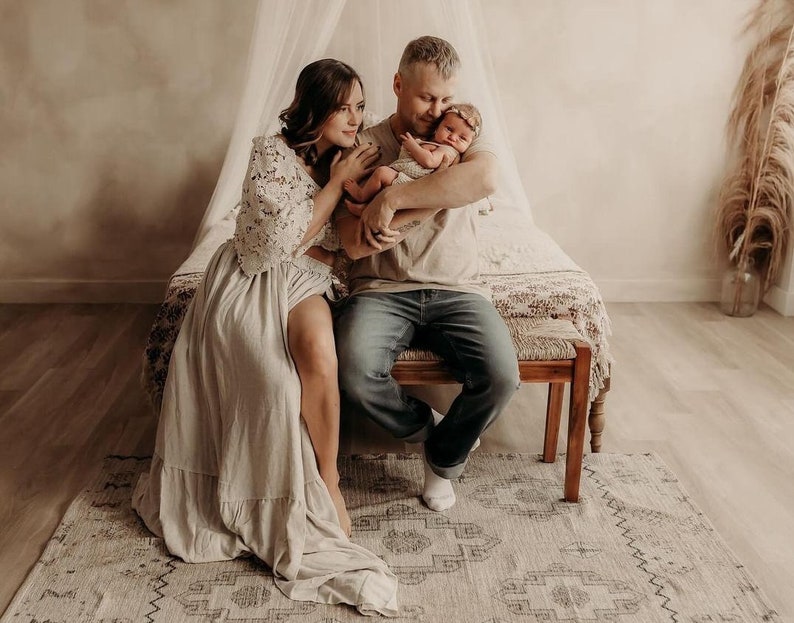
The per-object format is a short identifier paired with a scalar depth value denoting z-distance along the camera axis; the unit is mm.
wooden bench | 2307
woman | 2154
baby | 2236
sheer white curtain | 3131
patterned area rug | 1977
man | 2219
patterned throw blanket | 2578
